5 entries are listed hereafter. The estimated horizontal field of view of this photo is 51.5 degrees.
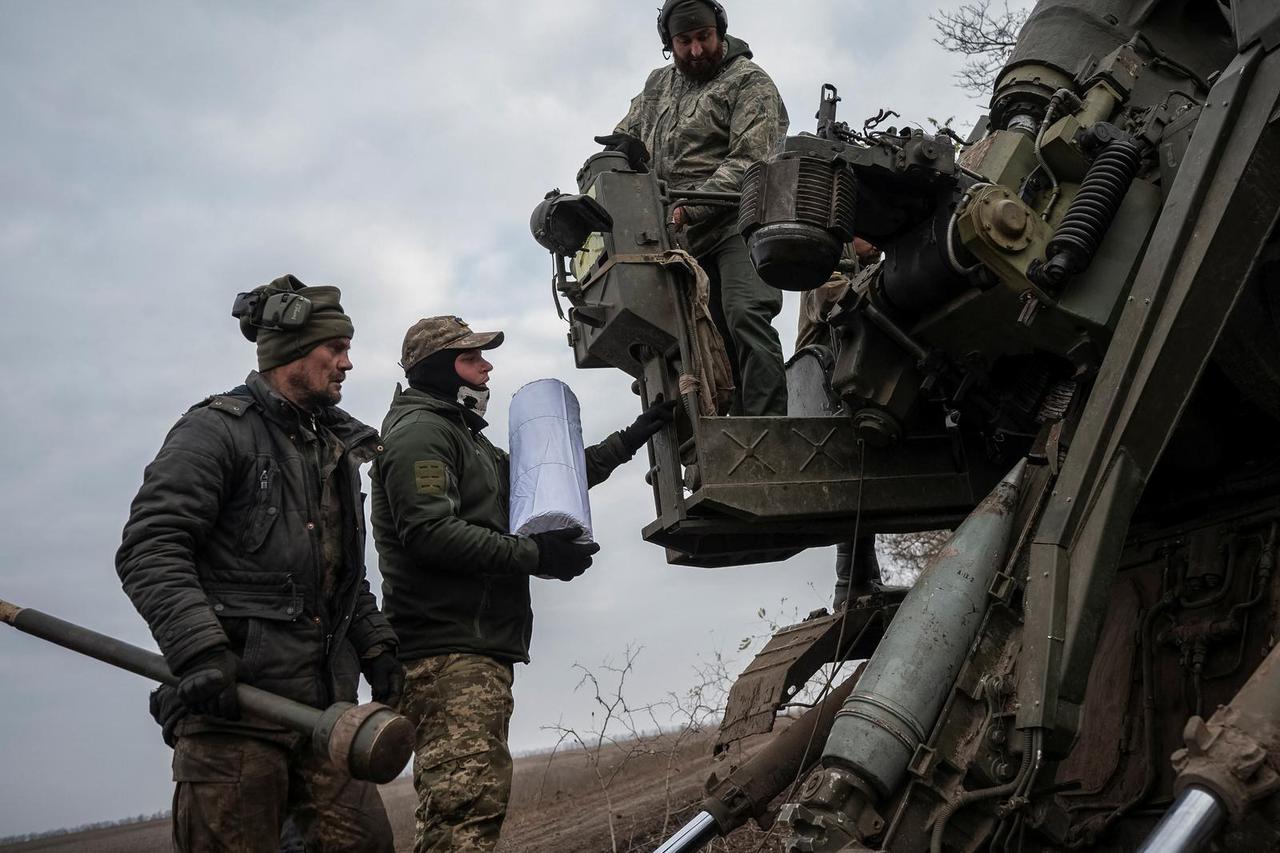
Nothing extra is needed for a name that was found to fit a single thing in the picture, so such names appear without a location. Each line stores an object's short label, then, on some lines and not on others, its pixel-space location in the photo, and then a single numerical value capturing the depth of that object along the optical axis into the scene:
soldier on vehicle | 6.06
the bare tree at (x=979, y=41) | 13.70
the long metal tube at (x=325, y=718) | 3.69
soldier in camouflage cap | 4.62
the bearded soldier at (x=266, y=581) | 3.98
